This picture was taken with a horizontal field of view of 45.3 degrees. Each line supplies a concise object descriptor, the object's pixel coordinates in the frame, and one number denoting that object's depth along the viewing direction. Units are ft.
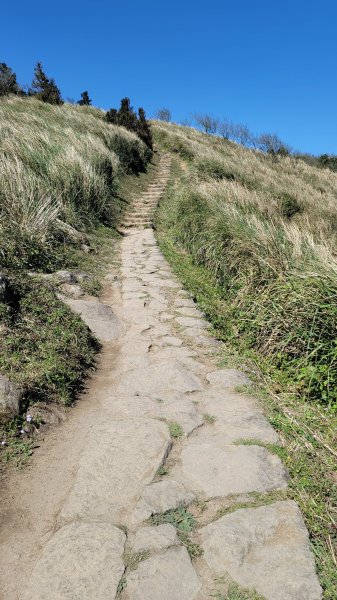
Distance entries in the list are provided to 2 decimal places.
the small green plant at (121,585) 4.86
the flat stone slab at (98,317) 12.72
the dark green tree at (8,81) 71.26
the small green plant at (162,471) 6.86
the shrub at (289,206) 32.40
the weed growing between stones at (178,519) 5.84
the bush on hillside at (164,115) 151.74
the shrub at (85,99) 97.76
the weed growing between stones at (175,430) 7.94
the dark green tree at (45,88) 65.21
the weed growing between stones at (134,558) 5.18
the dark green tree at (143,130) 60.80
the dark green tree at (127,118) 60.29
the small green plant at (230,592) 4.79
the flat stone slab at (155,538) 5.45
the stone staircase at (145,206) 30.09
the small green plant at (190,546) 5.41
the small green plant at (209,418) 8.52
